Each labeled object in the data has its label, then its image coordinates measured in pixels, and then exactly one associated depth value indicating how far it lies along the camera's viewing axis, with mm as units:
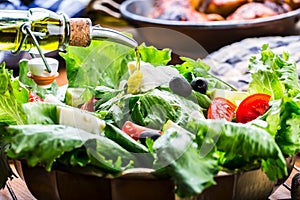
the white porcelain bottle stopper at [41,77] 753
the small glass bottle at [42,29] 691
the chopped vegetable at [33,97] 704
